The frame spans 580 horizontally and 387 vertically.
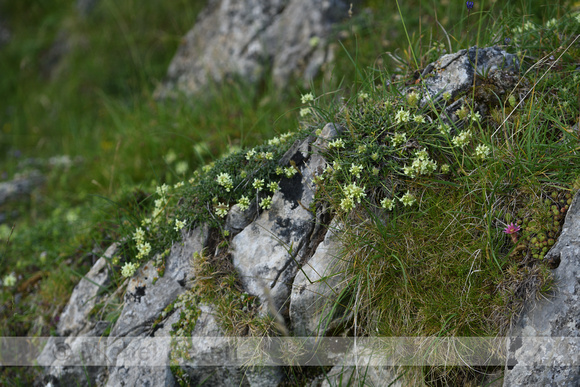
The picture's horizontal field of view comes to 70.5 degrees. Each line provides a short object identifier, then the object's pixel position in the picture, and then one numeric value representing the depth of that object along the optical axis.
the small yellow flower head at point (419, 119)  2.85
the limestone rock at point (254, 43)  5.88
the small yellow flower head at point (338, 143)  2.92
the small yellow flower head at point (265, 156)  3.10
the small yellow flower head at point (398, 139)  2.84
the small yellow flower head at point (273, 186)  3.06
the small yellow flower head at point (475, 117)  2.82
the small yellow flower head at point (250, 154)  3.19
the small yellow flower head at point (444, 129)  2.81
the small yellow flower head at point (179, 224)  3.13
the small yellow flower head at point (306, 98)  3.39
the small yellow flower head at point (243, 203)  3.01
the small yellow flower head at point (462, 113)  2.87
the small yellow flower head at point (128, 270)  3.26
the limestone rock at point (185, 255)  3.16
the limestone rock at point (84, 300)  3.59
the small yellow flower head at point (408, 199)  2.69
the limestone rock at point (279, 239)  2.92
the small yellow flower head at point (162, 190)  3.43
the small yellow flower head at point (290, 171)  3.06
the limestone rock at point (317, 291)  2.73
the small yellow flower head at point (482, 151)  2.69
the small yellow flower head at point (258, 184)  3.04
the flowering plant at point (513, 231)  2.49
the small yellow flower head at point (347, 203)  2.68
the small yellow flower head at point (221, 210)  3.05
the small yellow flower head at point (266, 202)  3.06
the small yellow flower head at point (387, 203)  2.71
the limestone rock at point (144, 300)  3.18
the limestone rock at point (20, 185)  6.15
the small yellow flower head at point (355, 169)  2.80
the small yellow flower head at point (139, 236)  3.37
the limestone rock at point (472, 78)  3.07
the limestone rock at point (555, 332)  2.20
